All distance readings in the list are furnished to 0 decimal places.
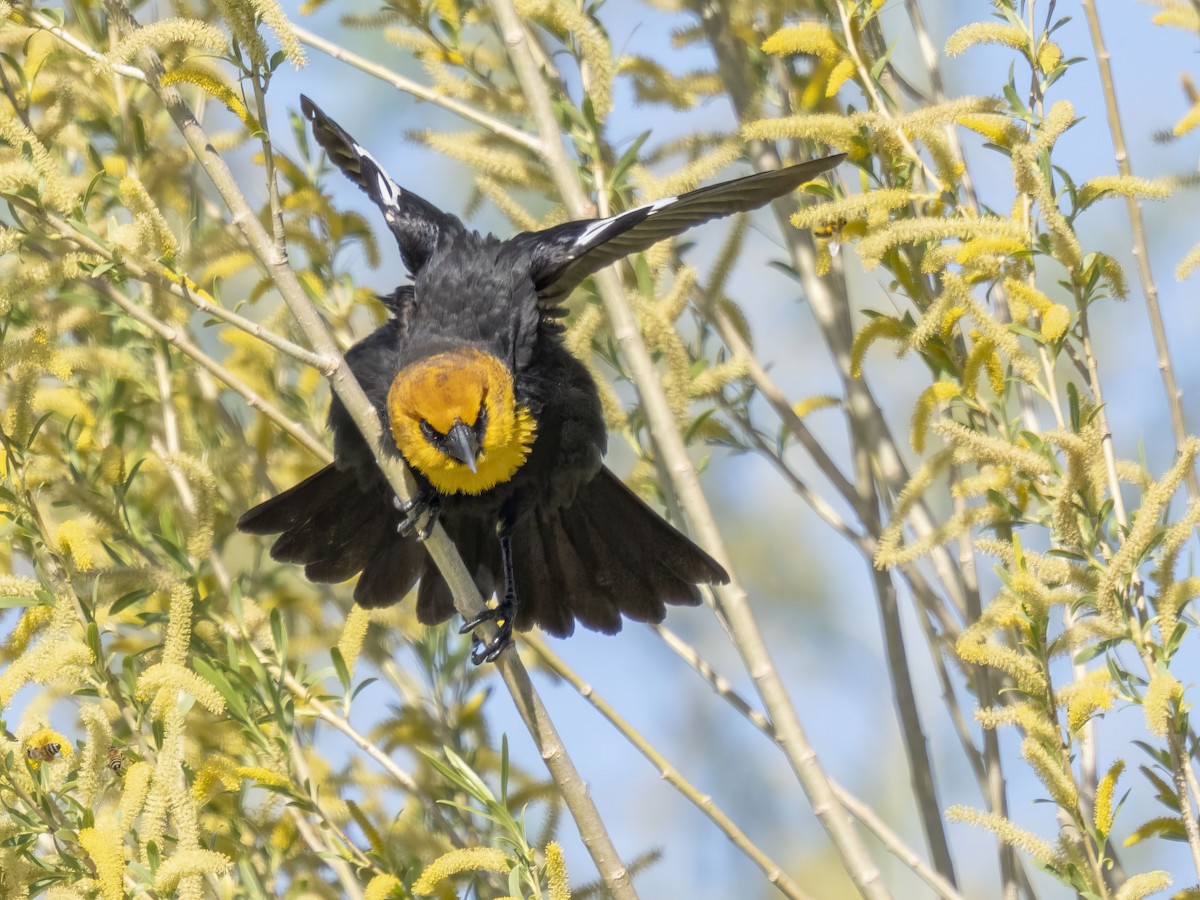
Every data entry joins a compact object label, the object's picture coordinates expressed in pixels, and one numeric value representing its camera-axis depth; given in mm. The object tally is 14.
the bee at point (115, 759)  4625
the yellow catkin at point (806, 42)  5191
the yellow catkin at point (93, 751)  4227
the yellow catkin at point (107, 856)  3869
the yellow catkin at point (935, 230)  4652
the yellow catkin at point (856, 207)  4930
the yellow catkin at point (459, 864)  4297
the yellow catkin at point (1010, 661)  4207
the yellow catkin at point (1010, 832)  4096
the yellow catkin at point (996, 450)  4430
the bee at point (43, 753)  4426
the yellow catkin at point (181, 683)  4418
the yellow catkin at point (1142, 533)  4133
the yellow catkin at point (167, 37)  4398
